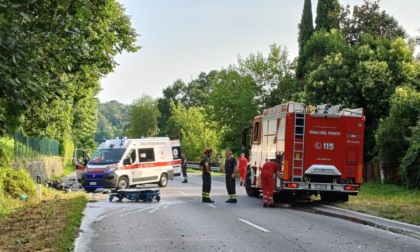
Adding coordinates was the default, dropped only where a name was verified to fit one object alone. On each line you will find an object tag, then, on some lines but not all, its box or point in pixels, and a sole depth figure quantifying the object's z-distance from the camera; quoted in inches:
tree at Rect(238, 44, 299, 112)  2158.0
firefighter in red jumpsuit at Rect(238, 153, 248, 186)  1075.7
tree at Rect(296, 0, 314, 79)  1952.5
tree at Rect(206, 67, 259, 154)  2069.4
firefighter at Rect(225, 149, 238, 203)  785.6
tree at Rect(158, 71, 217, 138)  4352.9
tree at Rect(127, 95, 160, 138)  4574.3
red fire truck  727.1
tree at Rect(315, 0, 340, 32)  1861.5
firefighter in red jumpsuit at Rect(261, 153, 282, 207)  725.9
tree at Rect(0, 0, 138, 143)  289.4
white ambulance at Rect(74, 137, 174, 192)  1024.9
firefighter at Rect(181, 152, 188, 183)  1417.0
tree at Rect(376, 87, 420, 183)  1080.8
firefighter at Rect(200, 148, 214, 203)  789.2
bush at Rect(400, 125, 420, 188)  945.5
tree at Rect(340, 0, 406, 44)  1769.2
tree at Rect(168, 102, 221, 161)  3134.8
